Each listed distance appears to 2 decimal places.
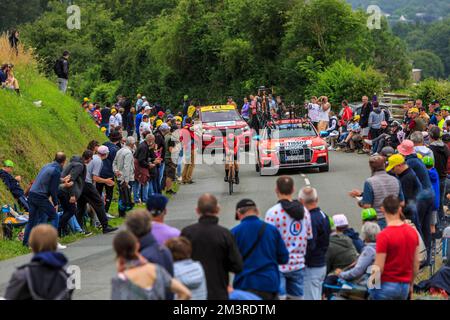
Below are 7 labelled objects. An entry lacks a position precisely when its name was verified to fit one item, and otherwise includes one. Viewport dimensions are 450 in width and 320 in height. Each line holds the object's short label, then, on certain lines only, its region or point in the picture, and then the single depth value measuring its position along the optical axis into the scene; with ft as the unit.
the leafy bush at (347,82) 143.74
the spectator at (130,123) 145.30
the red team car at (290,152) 95.45
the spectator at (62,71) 115.96
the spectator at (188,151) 91.30
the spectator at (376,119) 106.42
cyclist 84.43
